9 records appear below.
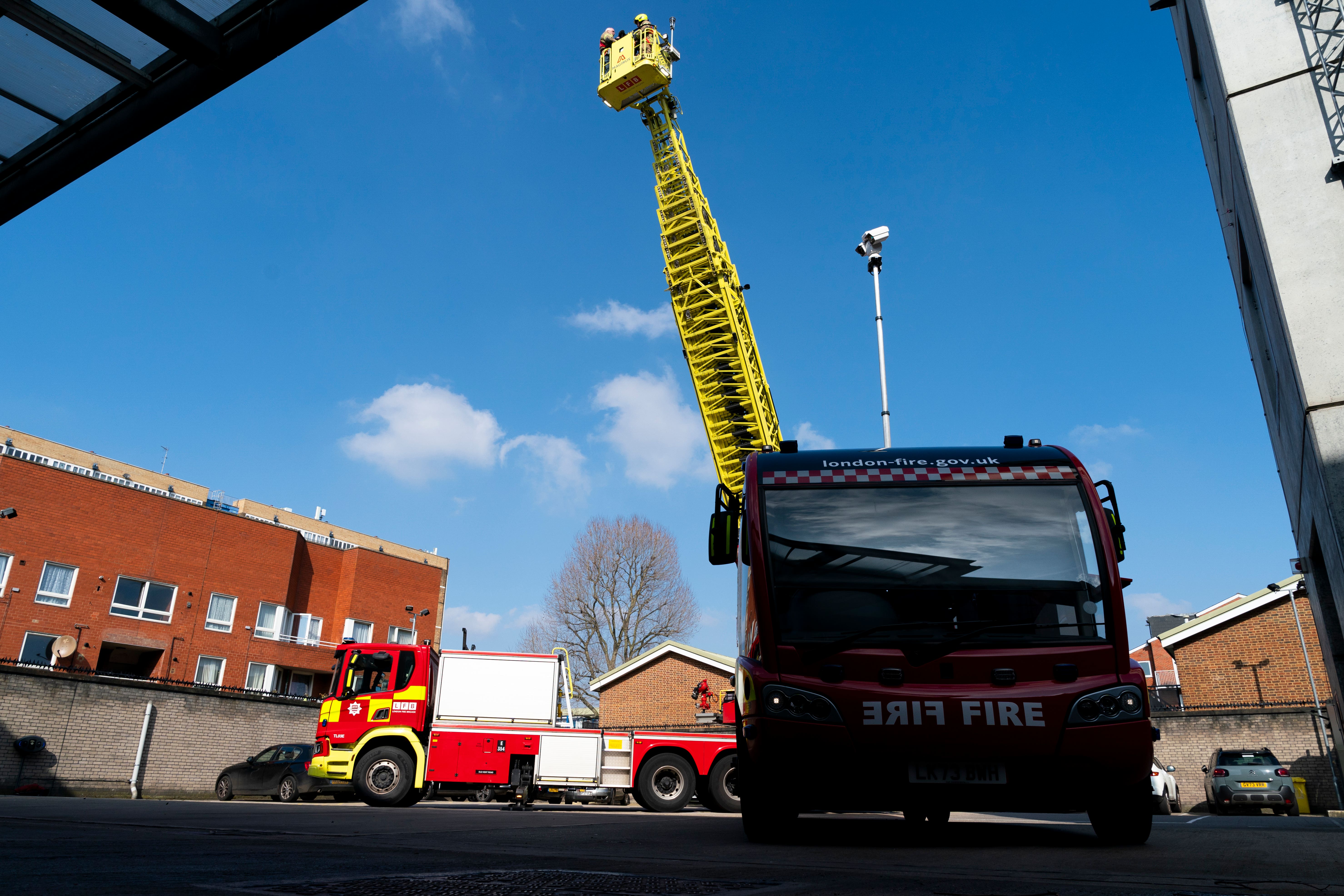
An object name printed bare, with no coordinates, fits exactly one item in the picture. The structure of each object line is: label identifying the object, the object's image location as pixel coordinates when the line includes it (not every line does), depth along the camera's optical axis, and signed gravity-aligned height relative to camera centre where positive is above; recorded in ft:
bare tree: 118.21 +20.37
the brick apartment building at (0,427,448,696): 90.12 +19.16
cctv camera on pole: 55.31 +31.57
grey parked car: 59.36 -1.68
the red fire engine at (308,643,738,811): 46.39 +0.30
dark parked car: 63.05 -2.07
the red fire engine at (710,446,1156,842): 16.79 +2.14
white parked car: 55.11 -2.14
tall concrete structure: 32.07 +21.95
